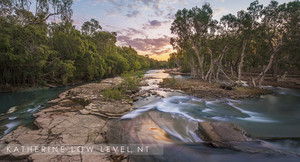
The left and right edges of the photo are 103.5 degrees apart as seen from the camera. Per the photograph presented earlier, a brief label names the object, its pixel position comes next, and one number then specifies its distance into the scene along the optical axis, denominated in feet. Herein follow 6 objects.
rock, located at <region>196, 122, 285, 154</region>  12.76
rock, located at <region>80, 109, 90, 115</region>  20.00
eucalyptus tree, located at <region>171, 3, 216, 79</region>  61.24
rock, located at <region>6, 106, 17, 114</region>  23.60
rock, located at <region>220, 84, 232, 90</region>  45.89
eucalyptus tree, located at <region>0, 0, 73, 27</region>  40.27
